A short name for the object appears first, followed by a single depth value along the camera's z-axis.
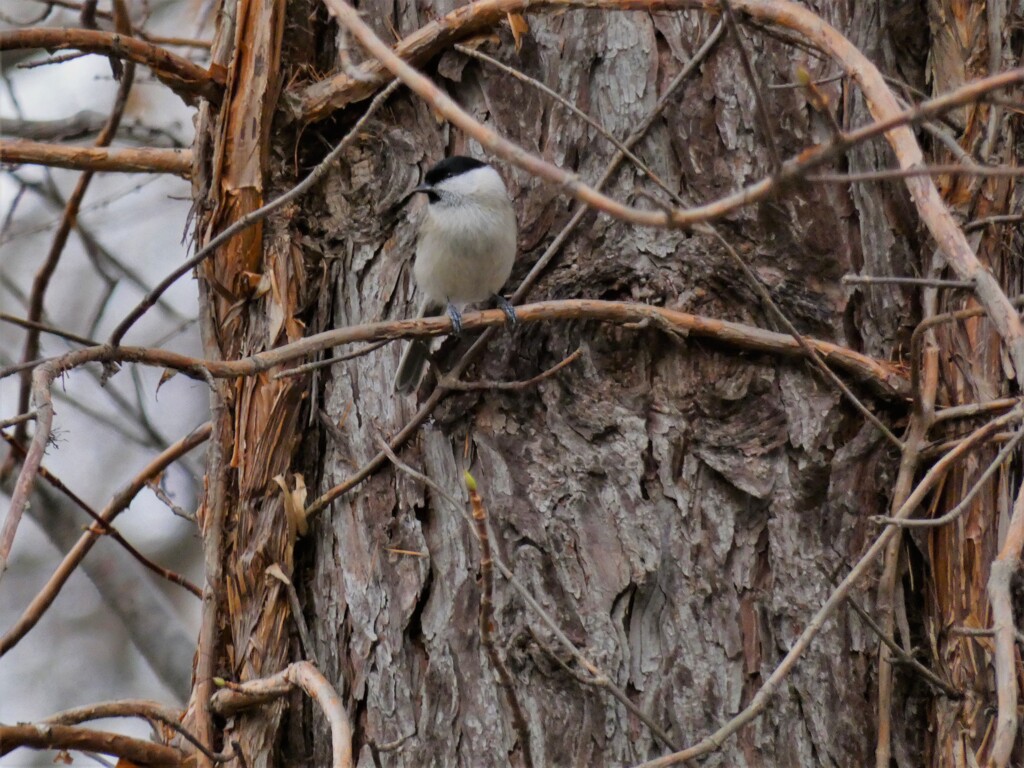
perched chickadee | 5.19
